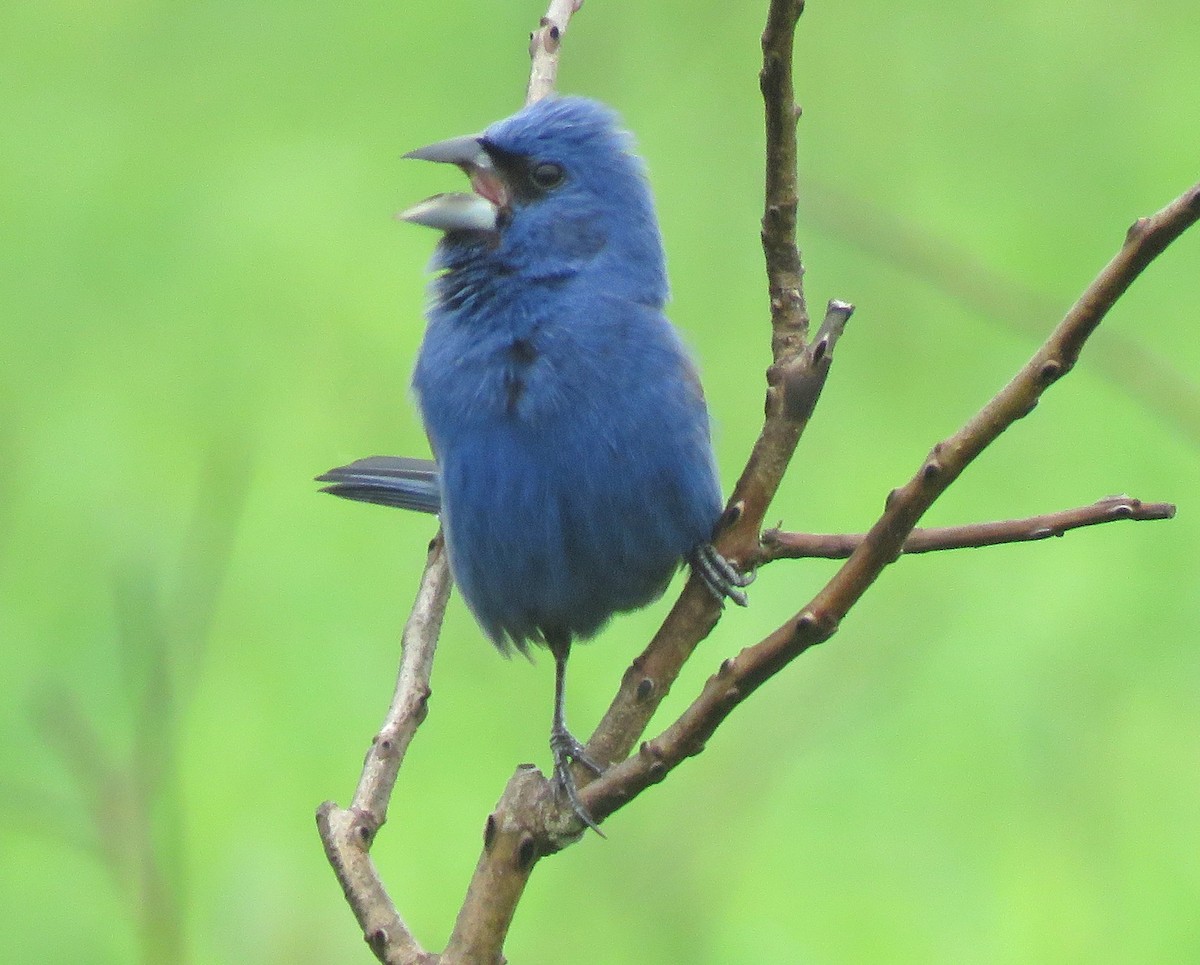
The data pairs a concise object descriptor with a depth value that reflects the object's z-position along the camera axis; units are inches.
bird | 214.2
